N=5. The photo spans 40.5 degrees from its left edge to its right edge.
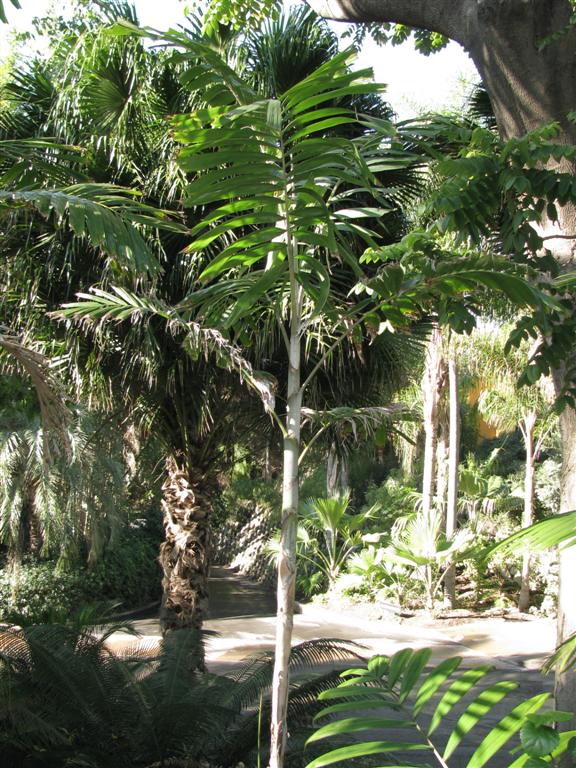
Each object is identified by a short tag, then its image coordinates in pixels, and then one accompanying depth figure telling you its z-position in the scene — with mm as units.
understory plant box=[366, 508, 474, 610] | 13148
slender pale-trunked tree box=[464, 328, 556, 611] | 13195
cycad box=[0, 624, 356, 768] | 4734
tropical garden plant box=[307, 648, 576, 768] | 1588
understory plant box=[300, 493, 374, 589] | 14586
